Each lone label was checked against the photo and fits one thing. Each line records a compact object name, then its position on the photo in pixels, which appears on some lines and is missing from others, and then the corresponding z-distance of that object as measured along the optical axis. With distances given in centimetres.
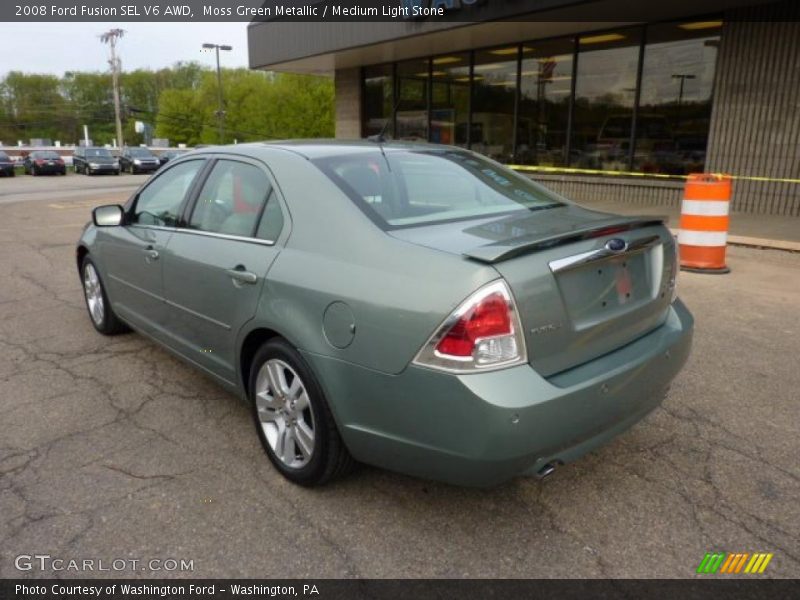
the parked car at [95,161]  3678
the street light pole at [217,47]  4806
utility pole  5778
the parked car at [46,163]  3682
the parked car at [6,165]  3572
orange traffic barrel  687
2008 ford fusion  217
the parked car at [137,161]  3869
